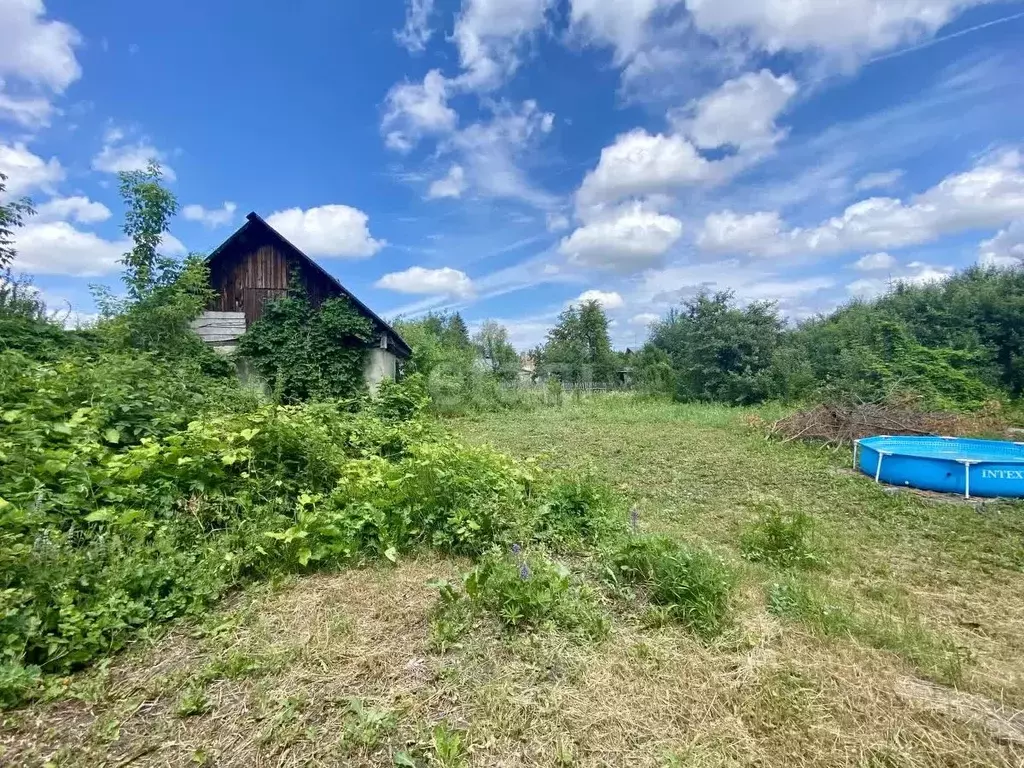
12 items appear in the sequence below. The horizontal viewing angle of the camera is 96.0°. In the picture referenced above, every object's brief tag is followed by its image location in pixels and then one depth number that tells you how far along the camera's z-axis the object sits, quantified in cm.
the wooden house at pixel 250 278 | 1011
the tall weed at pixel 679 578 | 254
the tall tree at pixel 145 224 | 854
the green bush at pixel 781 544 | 375
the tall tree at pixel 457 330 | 3453
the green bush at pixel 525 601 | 245
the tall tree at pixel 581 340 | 2950
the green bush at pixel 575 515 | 358
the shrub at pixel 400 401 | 734
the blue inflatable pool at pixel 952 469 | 559
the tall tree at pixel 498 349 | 1945
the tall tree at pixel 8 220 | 730
